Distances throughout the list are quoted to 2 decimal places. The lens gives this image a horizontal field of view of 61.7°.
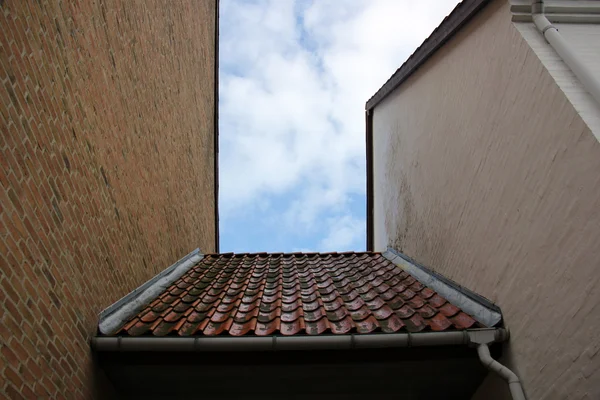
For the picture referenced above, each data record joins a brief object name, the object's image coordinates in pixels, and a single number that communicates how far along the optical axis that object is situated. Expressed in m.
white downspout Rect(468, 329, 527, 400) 3.37
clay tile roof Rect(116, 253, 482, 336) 3.89
